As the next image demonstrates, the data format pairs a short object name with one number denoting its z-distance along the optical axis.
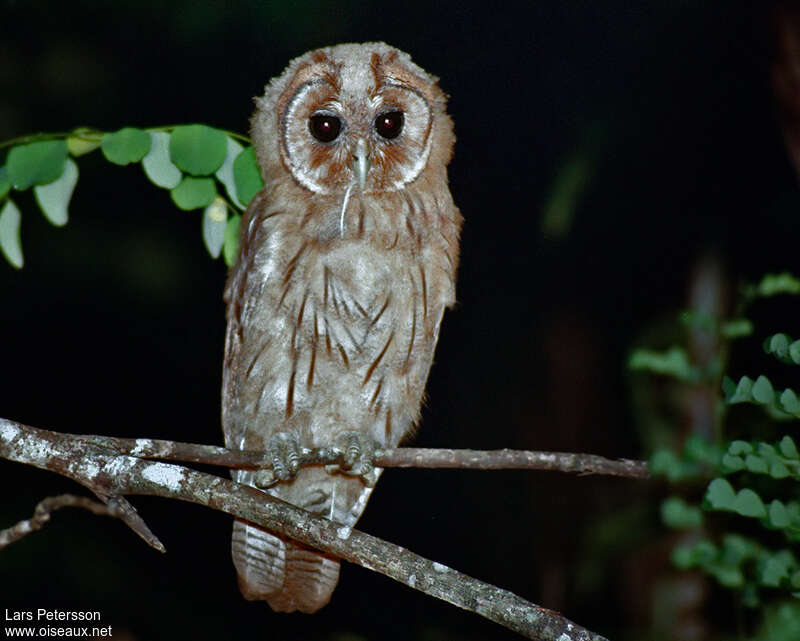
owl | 5.88
